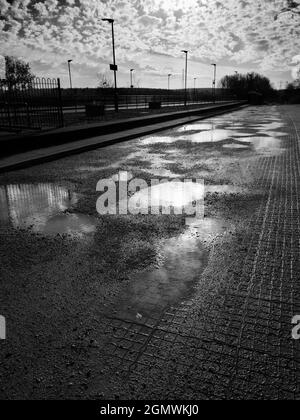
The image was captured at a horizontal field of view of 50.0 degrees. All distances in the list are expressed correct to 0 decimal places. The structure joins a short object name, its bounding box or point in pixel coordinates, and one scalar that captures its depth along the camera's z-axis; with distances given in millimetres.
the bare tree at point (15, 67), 48294
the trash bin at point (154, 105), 38931
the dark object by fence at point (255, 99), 83250
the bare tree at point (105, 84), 96406
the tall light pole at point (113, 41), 26406
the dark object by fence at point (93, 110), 25812
